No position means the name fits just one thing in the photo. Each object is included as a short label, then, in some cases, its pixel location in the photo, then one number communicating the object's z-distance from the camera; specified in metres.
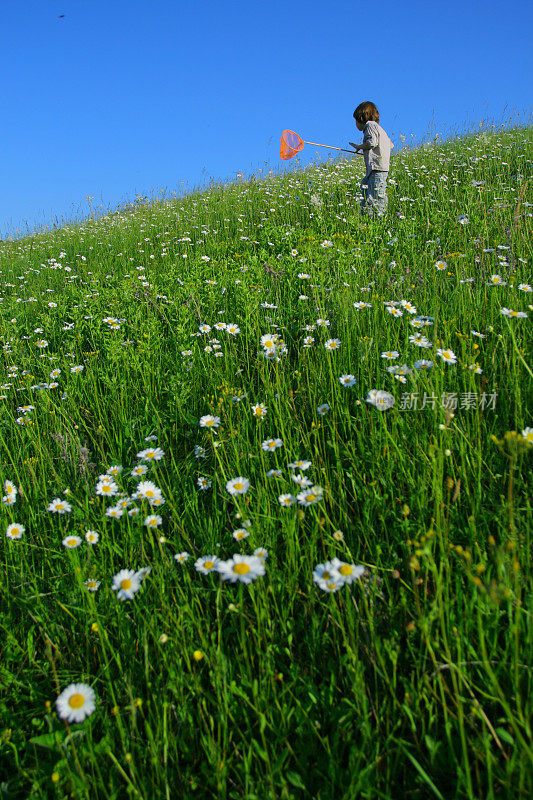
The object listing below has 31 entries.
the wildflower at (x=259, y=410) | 2.25
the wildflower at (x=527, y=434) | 1.69
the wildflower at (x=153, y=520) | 1.65
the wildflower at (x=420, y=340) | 2.30
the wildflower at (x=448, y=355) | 2.22
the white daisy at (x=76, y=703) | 1.16
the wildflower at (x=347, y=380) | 2.32
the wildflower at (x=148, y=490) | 1.92
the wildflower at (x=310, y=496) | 1.57
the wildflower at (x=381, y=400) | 1.92
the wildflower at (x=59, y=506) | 1.98
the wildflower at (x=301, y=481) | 1.66
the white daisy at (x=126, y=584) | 1.47
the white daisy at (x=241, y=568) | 1.28
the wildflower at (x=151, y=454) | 2.18
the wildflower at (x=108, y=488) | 2.02
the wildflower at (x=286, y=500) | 1.60
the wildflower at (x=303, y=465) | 1.66
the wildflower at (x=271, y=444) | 1.94
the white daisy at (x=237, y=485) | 1.78
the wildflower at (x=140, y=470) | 2.15
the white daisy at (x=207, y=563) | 1.51
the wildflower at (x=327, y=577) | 1.31
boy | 6.89
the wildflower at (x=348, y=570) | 1.27
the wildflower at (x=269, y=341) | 2.88
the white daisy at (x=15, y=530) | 1.93
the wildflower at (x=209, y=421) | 2.29
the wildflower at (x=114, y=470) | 2.28
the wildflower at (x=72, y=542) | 1.76
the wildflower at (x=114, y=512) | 1.91
